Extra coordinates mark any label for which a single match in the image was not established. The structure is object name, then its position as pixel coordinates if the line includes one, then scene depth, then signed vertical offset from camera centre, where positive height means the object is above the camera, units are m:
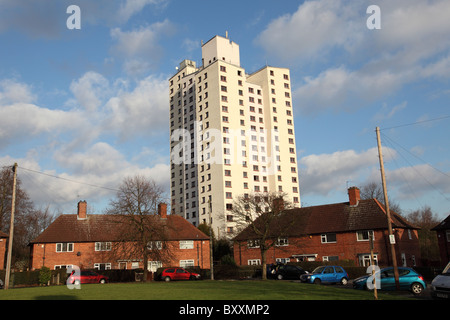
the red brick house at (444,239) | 47.19 -0.65
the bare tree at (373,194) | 70.49 +7.84
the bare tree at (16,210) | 53.12 +6.03
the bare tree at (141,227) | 39.34 +2.13
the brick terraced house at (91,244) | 48.38 +0.69
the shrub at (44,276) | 40.34 -2.40
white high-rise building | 89.55 +26.61
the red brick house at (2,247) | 46.53 +0.88
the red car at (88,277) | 37.09 -2.58
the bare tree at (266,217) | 40.94 +2.72
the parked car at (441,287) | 16.78 -2.29
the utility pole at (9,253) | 29.20 +0.05
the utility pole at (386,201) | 23.75 +2.27
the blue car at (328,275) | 31.45 -2.91
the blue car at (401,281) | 23.48 -2.75
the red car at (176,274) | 41.06 -2.98
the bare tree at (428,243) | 62.77 -1.40
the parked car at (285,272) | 38.47 -3.05
